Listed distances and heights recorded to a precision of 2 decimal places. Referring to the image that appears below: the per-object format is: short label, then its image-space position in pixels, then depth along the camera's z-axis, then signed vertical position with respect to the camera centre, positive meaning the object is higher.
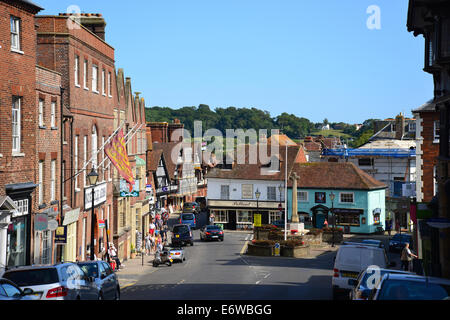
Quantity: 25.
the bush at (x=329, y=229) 57.83 -5.96
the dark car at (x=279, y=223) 64.94 -6.10
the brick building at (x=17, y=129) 25.31 +1.54
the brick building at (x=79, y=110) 34.34 +3.23
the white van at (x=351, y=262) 22.81 -3.58
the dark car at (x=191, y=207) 91.12 -6.11
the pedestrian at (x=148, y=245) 52.78 -6.61
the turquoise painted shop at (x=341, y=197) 70.12 -3.74
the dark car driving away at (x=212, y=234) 60.69 -6.54
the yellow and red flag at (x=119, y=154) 33.31 +0.57
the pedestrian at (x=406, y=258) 31.36 -4.61
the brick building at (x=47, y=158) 28.97 +0.36
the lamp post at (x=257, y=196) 69.94 -3.54
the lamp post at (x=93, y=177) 29.17 -0.53
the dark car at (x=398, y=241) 50.75 -6.24
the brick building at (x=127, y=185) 45.97 -1.53
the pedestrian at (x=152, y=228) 58.12 -5.81
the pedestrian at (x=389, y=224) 64.53 -6.25
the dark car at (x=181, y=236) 56.91 -6.29
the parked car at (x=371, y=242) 36.52 -4.56
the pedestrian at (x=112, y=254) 39.33 -5.42
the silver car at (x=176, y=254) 44.47 -6.19
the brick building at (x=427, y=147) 41.69 +1.03
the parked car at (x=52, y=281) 16.47 -3.06
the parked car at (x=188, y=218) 73.12 -6.08
